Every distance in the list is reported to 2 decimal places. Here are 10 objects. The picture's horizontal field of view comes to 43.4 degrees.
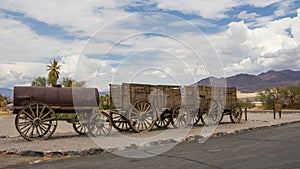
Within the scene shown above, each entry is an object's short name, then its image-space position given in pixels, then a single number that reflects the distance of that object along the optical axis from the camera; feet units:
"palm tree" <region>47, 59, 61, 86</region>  180.68
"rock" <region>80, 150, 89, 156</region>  36.86
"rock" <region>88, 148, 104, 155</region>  37.42
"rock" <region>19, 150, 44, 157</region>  36.10
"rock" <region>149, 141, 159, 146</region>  42.52
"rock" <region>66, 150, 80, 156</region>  36.59
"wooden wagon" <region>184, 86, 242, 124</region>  66.28
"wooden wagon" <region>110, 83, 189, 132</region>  53.52
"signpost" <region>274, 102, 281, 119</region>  90.78
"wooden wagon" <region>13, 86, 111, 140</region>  46.68
